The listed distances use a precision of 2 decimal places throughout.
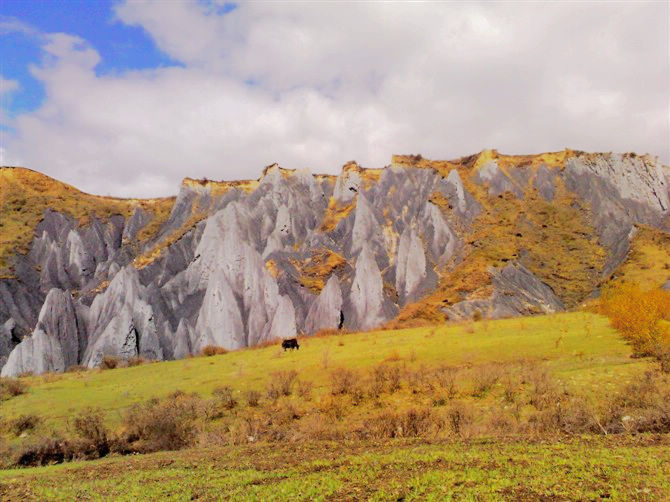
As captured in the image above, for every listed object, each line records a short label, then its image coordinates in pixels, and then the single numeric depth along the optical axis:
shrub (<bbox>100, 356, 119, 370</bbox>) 47.64
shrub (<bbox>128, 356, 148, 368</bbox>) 48.09
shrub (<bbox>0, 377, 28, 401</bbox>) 33.26
